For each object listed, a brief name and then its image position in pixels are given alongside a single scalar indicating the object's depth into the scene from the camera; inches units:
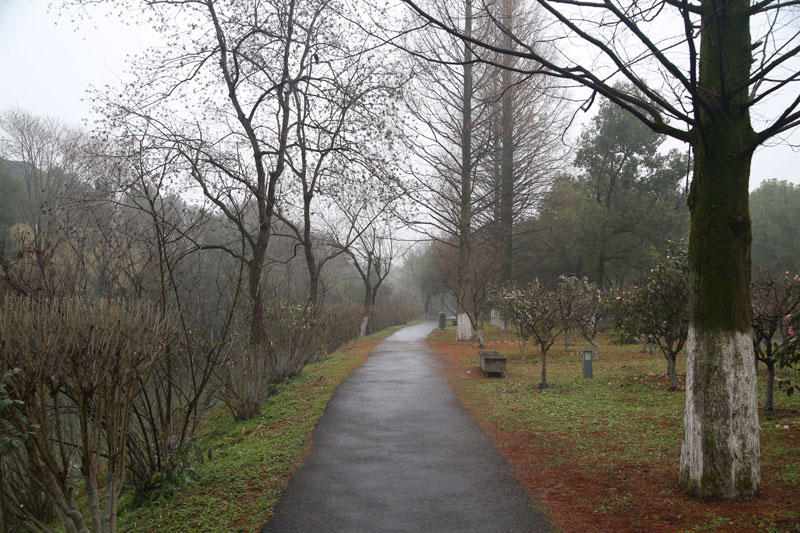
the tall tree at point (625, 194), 971.9
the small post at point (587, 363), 434.0
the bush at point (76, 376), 121.8
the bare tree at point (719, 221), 164.1
